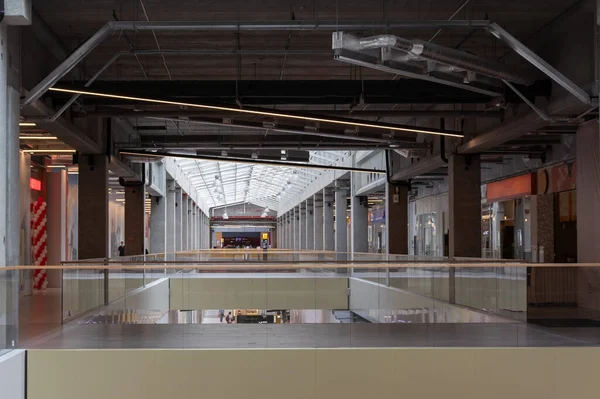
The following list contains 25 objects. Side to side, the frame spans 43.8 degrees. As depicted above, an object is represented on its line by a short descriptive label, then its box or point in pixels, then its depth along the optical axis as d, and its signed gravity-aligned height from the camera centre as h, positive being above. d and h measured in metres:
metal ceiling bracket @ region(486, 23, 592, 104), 11.05 +2.51
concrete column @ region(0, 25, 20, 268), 10.07 +1.21
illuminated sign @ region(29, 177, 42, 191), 22.16 +1.49
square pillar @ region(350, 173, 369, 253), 36.13 +0.43
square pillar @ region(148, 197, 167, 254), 34.62 +0.34
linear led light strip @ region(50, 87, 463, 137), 11.89 +2.12
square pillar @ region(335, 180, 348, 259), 40.00 +0.77
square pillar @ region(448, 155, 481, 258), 19.53 +0.62
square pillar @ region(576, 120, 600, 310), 14.62 +0.74
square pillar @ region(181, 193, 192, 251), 47.66 +0.70
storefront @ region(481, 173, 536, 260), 24.03 +0.42
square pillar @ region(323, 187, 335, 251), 44.72 +0.49
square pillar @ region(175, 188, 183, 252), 41.91 +0.77
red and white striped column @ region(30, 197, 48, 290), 22.81 +0.07
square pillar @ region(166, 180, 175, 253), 38.53 +0.85
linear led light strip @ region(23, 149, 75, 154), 20.26 +2.28
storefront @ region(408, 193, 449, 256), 34.22 +0.26
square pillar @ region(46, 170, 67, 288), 24.19 +0.52
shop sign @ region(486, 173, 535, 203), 23.91 +1.44
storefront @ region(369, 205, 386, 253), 46.81 +0.17
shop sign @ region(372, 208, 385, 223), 46.62 +0.98
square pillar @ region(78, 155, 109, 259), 19.62 +0.60
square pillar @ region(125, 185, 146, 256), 28.23 +0.47
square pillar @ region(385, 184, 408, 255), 28.97 +0.49
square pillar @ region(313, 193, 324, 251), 48.56 +0.77
